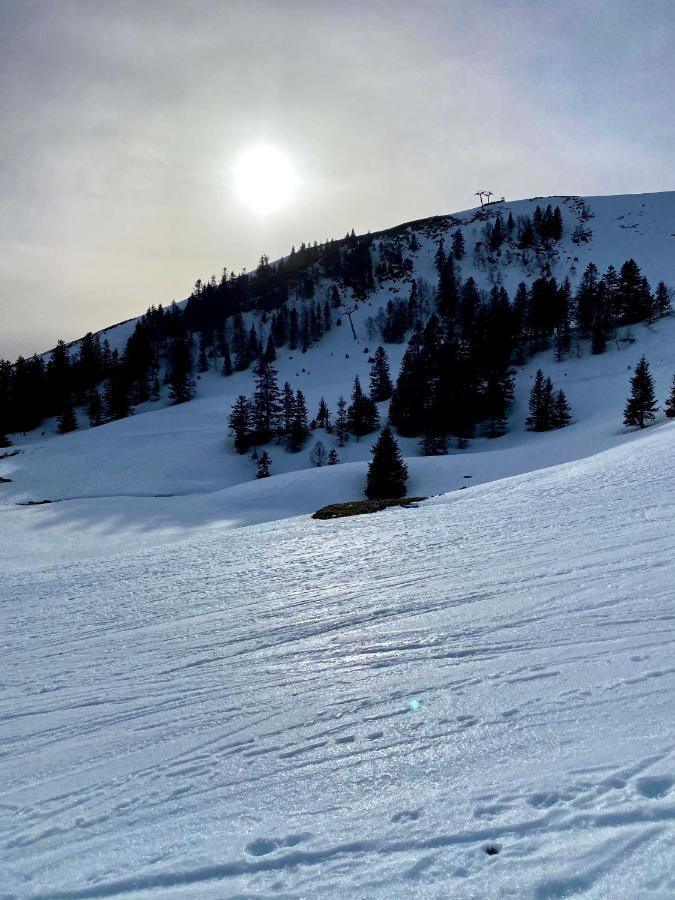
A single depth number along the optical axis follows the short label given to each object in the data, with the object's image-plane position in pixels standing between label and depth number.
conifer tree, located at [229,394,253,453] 56.22
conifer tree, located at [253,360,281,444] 60.41
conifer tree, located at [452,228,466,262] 120.81
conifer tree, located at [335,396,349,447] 58.48
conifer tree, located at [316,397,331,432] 62.12
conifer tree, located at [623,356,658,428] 41.19
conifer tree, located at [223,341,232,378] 94.81
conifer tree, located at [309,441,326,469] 53.70
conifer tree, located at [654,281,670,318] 71.50
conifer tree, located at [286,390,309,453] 58.28
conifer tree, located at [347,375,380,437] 59.59
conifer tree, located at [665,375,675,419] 40.09
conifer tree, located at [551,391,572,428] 54.22
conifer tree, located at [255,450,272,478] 51.00
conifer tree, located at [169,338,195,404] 81.94
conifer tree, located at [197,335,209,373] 97.09
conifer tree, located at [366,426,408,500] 37.12
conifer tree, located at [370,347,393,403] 72.69
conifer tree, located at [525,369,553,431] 54.38
